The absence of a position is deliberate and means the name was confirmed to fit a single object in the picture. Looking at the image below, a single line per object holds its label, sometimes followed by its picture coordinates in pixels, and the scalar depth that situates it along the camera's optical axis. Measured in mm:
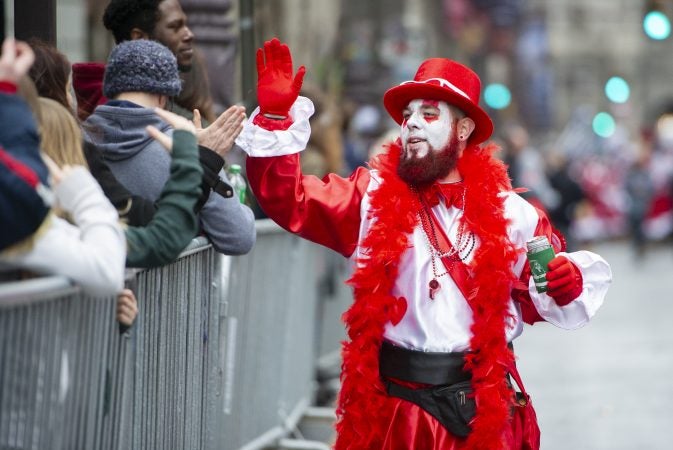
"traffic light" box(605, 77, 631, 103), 55233
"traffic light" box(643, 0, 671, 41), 25716
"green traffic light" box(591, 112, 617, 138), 97944
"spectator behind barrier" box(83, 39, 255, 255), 8972
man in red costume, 8723
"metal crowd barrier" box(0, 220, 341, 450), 6289
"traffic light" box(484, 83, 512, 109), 76511
